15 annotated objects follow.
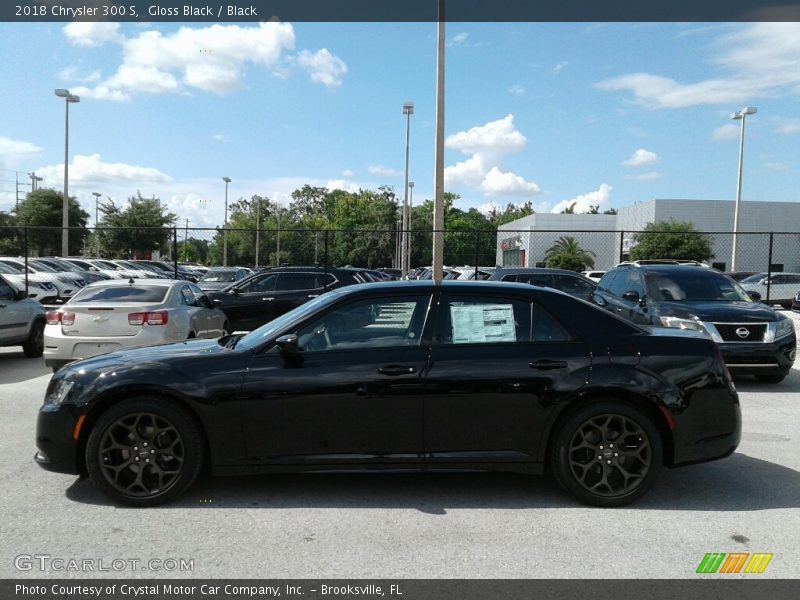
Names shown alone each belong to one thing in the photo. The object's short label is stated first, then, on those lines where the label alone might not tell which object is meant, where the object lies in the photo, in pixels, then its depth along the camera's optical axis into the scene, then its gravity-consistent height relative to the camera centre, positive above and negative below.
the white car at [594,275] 32.88 -0.10
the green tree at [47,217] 49.47 +3.25
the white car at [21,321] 10.80 -1.12
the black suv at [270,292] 14.31 -0.66
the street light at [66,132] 32.56 +6.49
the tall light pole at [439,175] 15.46 +2.21
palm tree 47.38 +1.25
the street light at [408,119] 32.06 +7.82
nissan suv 9.16 -0.51
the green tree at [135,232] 42.28 +1.72
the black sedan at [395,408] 4.44 -0.96
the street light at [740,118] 32.09 +7.96
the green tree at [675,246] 37.22 +1.67
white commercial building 47.12 +4.04
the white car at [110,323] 8.74 -0.87
